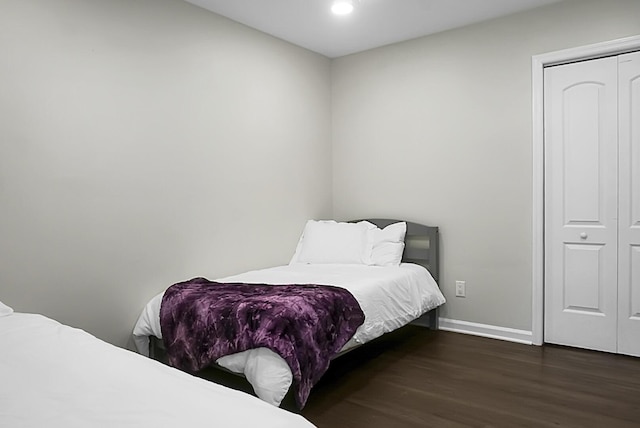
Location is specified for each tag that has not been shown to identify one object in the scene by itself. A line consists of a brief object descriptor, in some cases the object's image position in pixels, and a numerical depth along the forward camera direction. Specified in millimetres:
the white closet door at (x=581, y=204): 3271
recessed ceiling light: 3367
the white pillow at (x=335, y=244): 3953
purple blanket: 2312
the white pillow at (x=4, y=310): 2042
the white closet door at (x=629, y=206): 3168
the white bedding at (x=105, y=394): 1070
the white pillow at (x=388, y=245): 3867
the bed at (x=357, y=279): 2311
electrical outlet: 3913
